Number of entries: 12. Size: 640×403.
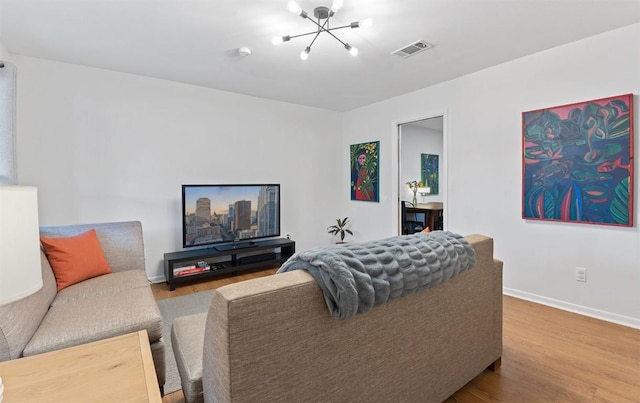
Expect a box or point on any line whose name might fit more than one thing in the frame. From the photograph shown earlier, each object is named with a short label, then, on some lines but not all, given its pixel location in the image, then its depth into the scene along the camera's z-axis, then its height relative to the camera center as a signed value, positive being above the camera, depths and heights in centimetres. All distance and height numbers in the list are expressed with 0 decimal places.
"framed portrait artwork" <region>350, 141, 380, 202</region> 479 +41
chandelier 198 +129
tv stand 349 -80
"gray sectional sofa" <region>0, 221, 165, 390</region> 138 -64
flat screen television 369 -22
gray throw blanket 109 -29
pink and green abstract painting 248 +28
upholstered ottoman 119 -68
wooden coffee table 89 -57
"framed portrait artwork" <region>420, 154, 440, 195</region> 584 +44
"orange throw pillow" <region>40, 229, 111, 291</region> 216 -44
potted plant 514 -55
